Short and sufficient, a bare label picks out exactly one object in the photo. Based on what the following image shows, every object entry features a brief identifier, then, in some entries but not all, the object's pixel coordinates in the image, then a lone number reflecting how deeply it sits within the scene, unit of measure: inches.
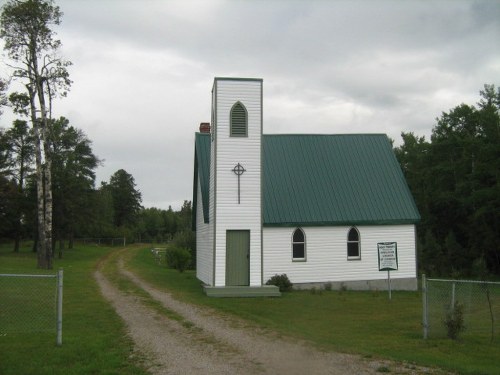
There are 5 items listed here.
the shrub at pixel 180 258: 1374.3
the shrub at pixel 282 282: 918.2
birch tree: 1250.6
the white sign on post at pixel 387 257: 897.5
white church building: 905.5
